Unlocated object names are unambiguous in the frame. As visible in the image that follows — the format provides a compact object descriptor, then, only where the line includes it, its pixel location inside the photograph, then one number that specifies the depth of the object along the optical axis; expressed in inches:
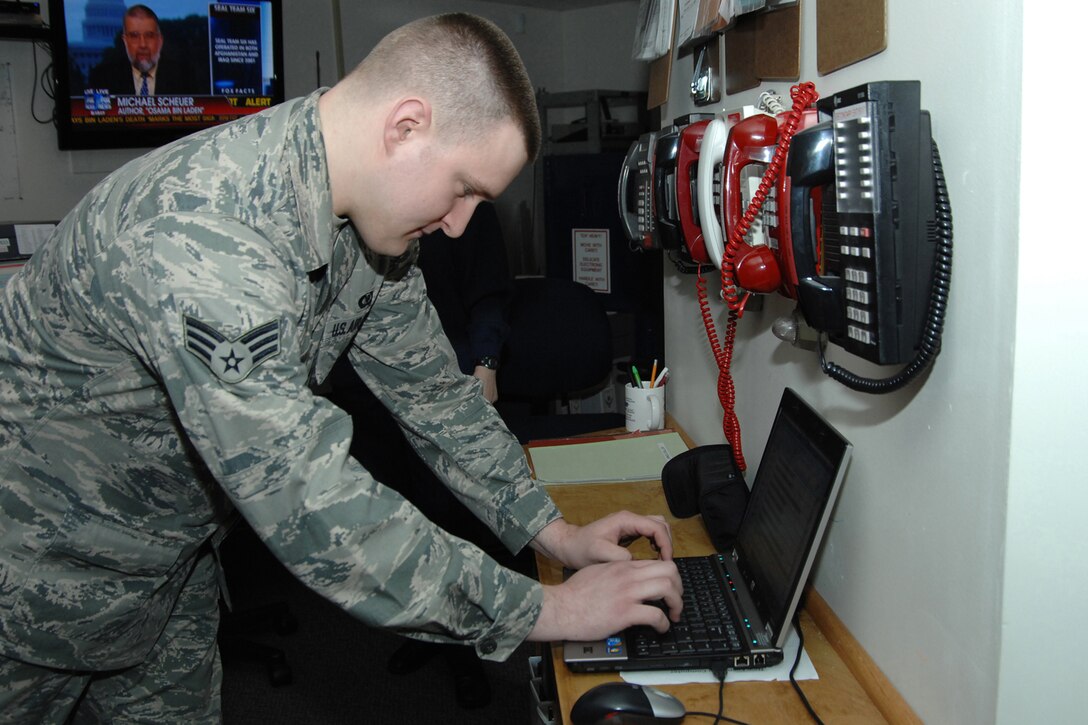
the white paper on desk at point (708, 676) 38.8
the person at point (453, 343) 92.2
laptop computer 37.6
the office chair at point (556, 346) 104.4
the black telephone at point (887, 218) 29.0
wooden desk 36.4
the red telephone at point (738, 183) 39.0
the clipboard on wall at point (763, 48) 45.0
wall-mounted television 119.1
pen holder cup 72.3
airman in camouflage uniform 31.0
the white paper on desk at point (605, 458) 63.4
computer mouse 34.5
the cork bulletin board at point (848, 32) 35.0
